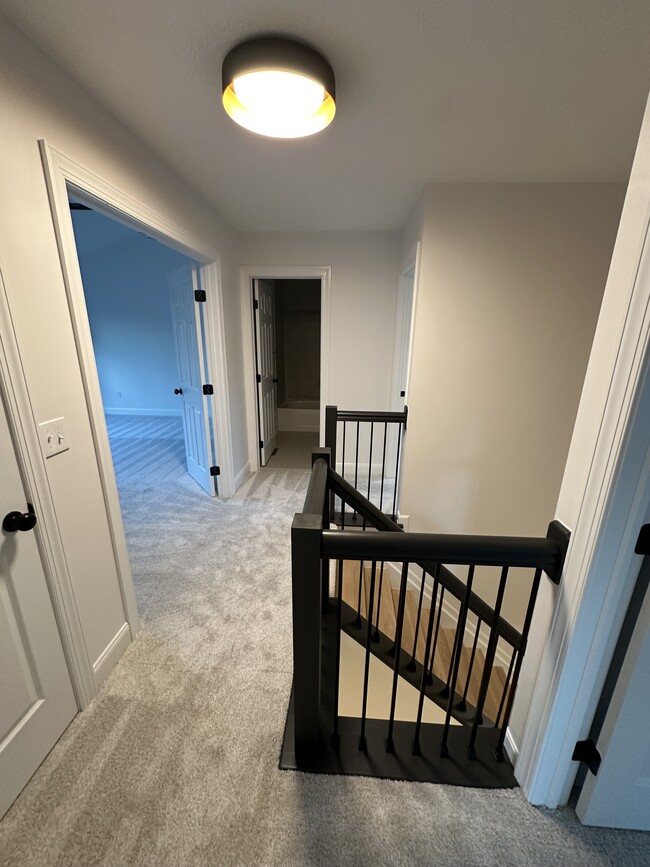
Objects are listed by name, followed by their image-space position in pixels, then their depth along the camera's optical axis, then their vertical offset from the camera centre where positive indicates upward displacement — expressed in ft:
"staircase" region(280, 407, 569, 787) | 2.76 -4.01
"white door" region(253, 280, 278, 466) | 12.10 -0.78
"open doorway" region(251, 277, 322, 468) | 15.87 -1.40
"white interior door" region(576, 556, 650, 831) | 2.71 -3.48
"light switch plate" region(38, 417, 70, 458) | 3.70 -1.09
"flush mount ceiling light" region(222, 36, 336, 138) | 3.55 +2.87
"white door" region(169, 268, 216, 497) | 9.61 -0.98
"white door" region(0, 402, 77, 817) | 3.34 -3.35
